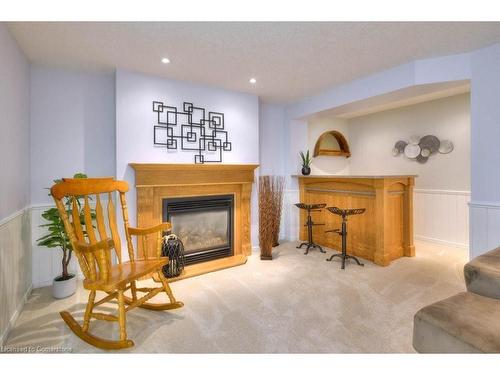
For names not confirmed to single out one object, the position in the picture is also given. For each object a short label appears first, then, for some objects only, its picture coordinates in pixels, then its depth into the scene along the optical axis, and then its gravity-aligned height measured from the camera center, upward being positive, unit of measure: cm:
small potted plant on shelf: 432 +41
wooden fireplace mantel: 292 -1
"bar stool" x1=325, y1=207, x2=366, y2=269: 313 -45
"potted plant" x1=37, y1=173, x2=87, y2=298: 229 -51
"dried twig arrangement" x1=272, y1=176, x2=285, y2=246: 396 -27
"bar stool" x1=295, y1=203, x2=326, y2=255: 374 -55
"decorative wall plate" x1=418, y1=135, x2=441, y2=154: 416 +72
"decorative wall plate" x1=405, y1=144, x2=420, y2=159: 437 +62
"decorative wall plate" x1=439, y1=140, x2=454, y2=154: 402 +63
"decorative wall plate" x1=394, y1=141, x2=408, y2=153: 455 +73
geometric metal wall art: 308 +71
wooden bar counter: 326 -38
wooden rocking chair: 173 -55
